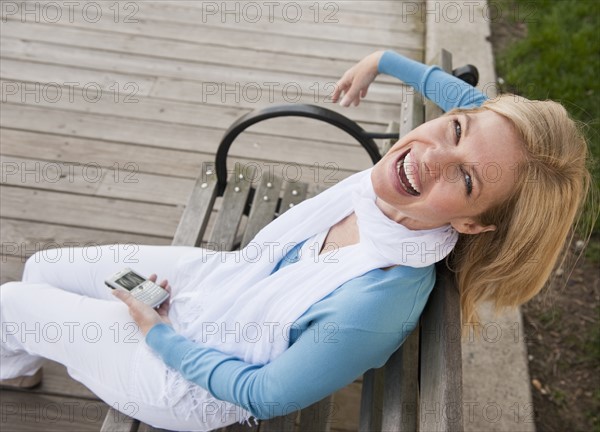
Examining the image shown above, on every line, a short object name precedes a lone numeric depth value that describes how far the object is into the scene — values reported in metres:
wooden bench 1.31
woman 1.36
